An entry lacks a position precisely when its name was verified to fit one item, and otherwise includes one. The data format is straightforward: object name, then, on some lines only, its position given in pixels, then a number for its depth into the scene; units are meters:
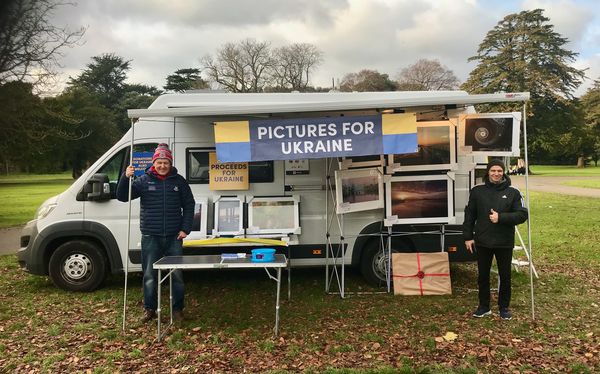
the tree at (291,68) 44.72
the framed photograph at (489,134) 5.82
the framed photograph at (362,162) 6.24
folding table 4.65
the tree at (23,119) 13.31
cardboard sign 6.30
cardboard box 6.29
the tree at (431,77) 50.78
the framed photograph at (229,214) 6.20
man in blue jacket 5.16
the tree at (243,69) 44.12
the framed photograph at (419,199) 6.27
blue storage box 4.84
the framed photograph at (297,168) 6.41
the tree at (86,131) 57.13
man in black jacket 5.10
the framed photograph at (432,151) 6.19
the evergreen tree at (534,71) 44.34
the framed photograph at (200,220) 6.18
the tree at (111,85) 65.38
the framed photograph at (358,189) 6.11
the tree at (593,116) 53.19
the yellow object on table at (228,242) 5.68
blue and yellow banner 5.32
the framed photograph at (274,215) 6.22
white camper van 6.26
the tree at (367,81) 49.22
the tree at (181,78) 58.61
